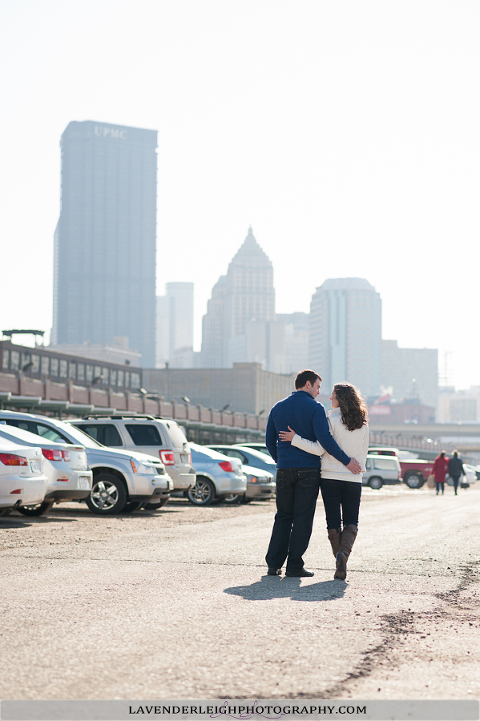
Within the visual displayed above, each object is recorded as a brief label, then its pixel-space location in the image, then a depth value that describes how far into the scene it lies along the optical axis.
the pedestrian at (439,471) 35.41
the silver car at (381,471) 46.53
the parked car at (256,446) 27.66
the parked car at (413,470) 49.81
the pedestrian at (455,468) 36.22
